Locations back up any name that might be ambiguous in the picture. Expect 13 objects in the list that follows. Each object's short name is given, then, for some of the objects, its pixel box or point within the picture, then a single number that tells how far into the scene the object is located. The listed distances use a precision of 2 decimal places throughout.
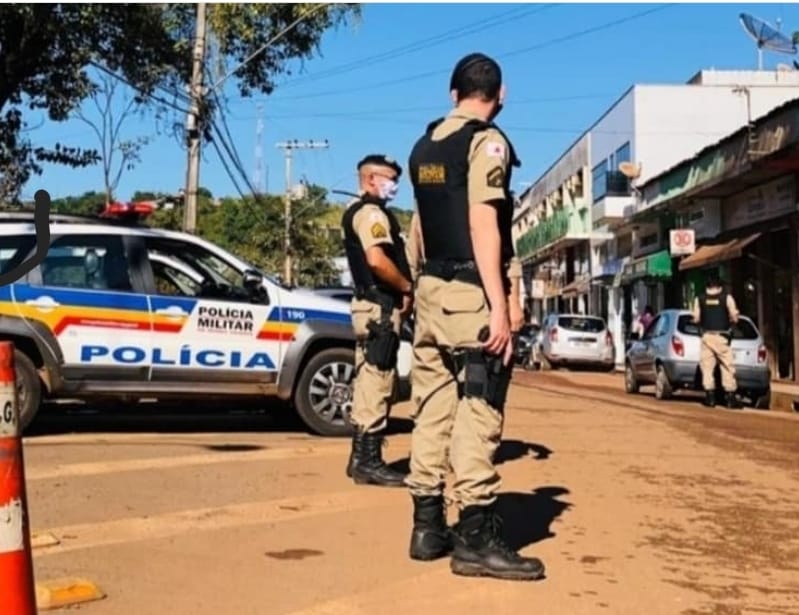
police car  8.52
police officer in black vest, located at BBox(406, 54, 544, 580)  4.56
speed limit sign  29.61
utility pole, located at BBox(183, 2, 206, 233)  19.73
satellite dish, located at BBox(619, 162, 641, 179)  38.81
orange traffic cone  2.97
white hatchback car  29.95
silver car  17.11
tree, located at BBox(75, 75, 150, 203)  21.31
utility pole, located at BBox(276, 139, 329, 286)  54.97
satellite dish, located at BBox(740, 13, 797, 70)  35.19
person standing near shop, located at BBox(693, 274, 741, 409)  15.88
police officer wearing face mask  6.61
